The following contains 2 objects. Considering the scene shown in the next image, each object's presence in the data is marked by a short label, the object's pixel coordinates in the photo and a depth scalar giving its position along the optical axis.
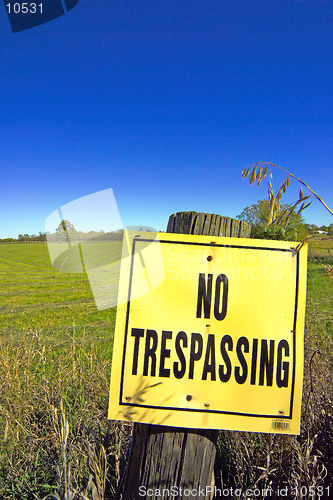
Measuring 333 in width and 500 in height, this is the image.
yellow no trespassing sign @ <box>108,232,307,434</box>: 0.42
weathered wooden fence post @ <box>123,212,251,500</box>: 0.41
